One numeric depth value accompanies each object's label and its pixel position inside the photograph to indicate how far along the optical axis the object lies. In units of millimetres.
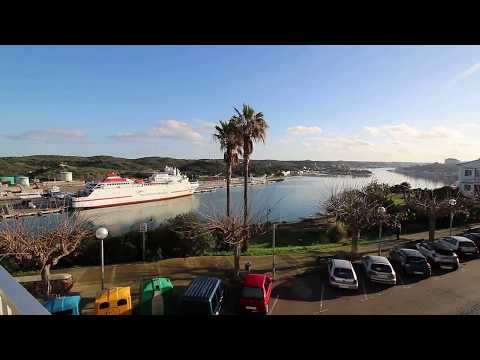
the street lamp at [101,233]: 8676
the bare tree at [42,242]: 8703
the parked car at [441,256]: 11242
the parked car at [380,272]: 9633
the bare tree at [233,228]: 9953
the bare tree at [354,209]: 12852
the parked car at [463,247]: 12766
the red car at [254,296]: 7668
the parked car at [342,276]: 9242
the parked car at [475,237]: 14162
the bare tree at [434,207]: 14805
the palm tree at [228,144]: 15081
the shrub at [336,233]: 18812
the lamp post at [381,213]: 12498
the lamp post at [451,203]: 15562
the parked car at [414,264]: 10445
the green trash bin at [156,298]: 7491
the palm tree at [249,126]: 13742
